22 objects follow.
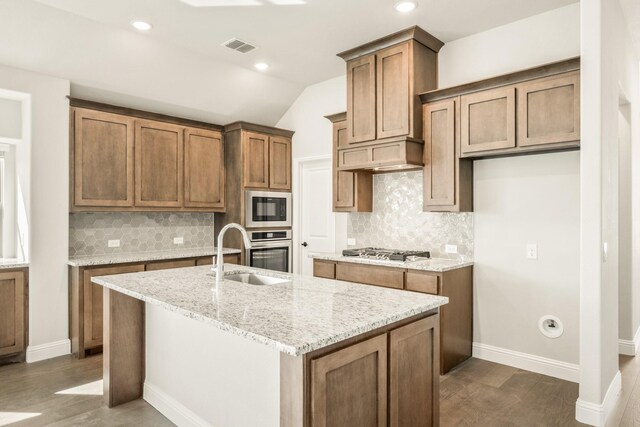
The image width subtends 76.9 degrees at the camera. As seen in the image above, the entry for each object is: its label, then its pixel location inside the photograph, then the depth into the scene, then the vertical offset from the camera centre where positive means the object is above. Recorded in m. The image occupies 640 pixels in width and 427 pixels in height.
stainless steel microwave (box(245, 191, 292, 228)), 5.09 +0.05
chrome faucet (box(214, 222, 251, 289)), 2.60 -0.33
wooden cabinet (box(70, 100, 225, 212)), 4.02 +0.54
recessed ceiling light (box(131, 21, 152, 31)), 3.51 +1.65
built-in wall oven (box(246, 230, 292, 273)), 5.09 -0.50
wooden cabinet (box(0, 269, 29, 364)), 3.52 -0.91
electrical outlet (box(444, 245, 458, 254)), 3.91 -0.36
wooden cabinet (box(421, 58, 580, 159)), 2.95 +0.81
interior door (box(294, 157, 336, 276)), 5.20 -0.01
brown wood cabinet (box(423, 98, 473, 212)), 3.60 +0.44
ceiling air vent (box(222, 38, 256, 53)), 3.91 +1.66
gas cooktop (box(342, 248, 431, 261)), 3.79 -0.41
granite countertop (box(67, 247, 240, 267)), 3.83 -0.46
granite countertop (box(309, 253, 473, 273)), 3.40 -0.46
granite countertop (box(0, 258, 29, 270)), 3.50 -0.45
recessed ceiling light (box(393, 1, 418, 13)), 3.19 +1.66
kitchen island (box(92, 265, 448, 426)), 1.52 -0.68
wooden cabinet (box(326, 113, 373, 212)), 4.49 +0.31
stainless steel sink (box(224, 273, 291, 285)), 2.86 -0.48
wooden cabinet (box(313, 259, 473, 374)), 3.37 -0.67
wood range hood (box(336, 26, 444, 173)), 3.72 +1.12
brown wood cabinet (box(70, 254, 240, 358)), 3.75 -0.91
